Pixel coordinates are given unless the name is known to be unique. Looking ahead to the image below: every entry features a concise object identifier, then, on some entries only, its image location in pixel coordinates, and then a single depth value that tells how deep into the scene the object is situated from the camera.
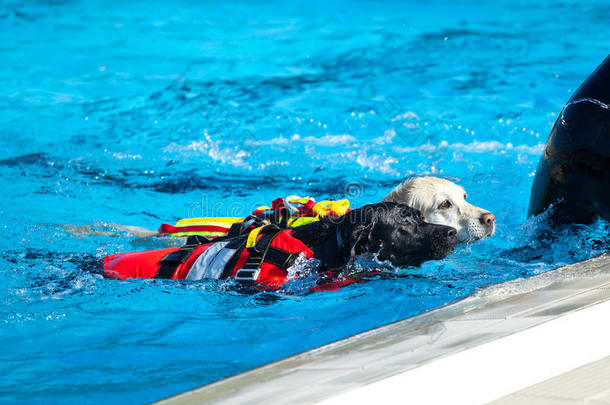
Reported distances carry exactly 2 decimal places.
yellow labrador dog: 10.83
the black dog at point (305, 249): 8.87
